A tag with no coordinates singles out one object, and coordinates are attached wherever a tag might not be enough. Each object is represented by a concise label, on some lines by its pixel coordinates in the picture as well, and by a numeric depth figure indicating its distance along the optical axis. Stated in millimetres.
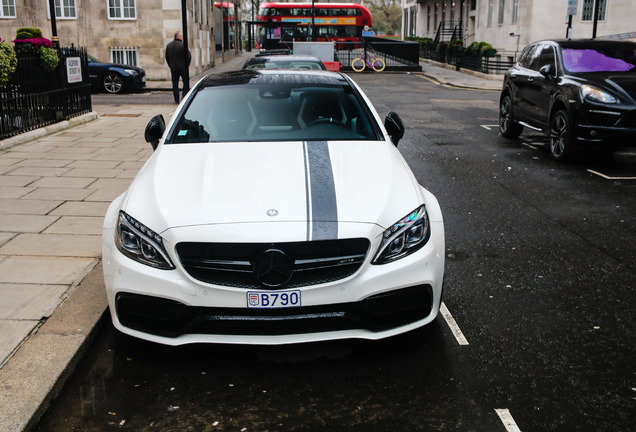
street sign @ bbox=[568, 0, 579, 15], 22625
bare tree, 95375
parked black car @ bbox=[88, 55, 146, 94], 22234
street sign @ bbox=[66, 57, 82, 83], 13961
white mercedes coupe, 3592
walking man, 19891
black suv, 9711
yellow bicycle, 36219
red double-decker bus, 47812
